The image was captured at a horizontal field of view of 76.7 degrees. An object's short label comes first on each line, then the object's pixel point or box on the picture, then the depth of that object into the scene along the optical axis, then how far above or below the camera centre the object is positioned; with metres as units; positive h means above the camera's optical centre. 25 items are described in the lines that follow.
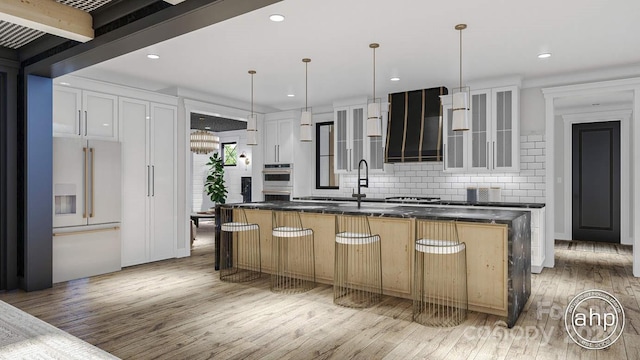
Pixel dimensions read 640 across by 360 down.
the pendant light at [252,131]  5.28 +0.62
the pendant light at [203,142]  8.78 +0.79
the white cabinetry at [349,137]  7.16 +0.75
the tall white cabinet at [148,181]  5.66 -0.04
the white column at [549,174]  5.69 +0.05
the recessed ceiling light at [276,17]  3.58 +1.44
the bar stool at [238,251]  5.23 -0.97
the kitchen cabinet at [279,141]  7.83 +0.73
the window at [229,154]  11.52 +0.69
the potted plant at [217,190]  9.16 -0.27
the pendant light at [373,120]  4.50 +0.65
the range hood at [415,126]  6.24 +0.82
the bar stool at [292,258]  4.73 -0.97
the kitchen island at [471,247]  3.50 -0.68
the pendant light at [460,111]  3.93 +0.66
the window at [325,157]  8.04 +0.42
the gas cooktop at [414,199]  6.37 -0.34
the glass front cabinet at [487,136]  5.73 +0.61
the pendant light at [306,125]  4.93 +0.64
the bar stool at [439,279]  3.61 -0.96
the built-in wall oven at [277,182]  7.82 -0.08
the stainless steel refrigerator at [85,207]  4.79 -0.36
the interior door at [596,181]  7.76 -0.07
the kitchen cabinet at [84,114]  4.94 +0.83
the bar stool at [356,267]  4.15 -0.97
